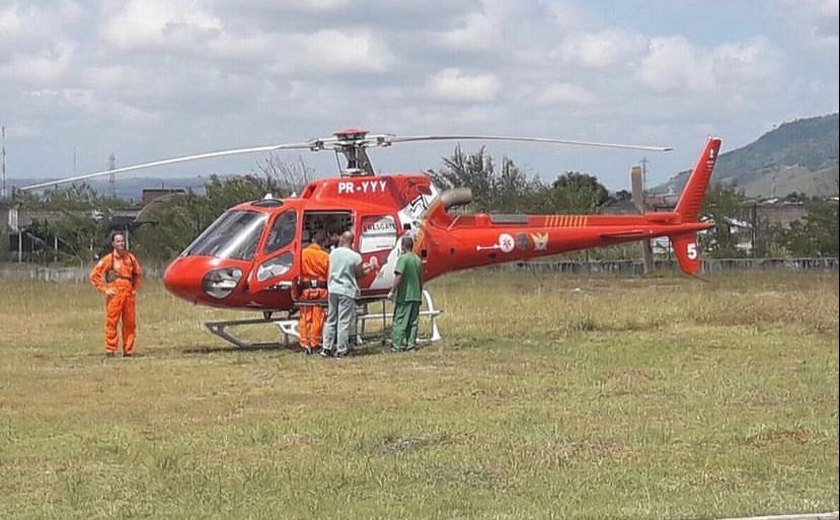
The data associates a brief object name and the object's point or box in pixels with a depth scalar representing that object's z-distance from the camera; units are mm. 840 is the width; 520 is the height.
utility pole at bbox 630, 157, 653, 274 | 20438
